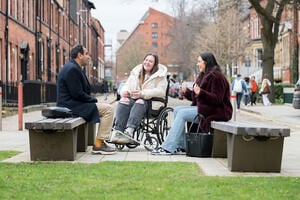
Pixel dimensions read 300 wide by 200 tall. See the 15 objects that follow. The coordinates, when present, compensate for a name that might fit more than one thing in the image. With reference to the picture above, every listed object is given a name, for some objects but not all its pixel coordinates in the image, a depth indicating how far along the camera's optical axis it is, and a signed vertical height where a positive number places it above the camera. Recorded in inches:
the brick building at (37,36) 1320.1 +85.9
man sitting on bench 406.6 -17.6
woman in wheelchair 435.5 -16.4
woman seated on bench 391.5 -20.0
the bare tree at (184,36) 3388.3 +187.5
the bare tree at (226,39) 2583.7 +126.5
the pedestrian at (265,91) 1447.7 -42.8
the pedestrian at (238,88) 1256.8 -32.2
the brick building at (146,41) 4653.1 +236.5
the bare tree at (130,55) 4608.8 +108.4
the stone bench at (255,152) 336.5 -40.7
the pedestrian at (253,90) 1524.4 -44.8
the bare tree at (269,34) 1450.2 +84.7
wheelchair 442.9 -37.3
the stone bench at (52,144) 370.9 -41.7
